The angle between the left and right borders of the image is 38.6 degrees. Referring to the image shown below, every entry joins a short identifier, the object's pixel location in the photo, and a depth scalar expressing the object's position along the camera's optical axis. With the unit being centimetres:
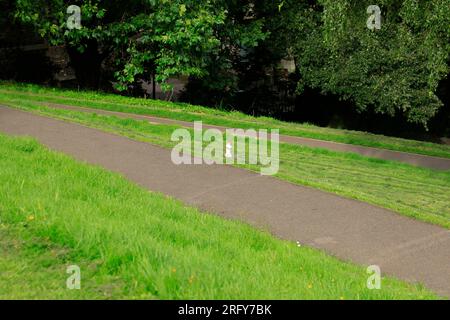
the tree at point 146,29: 2044
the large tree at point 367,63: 2022
